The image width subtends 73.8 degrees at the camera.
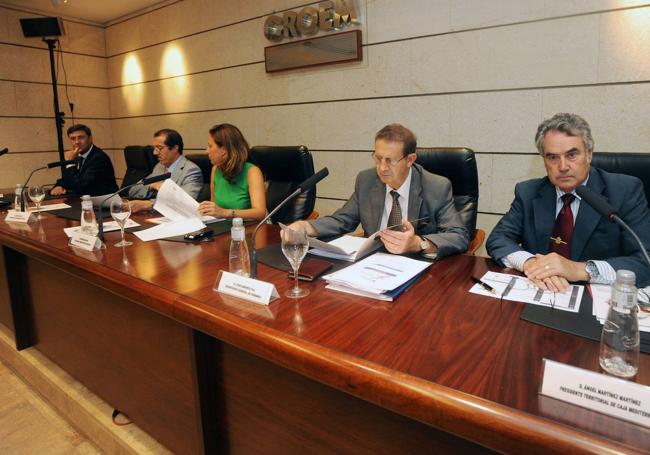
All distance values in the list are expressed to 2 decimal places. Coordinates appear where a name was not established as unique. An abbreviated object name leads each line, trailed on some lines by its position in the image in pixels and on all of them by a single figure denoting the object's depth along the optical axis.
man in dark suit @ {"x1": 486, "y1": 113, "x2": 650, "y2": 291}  1.50
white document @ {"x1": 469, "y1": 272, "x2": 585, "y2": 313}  1.07
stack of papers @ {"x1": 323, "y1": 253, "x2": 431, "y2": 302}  1.14
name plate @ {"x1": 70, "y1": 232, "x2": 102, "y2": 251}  1.64
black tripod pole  4.80
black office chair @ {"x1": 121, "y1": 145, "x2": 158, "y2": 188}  4.07
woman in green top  2.71
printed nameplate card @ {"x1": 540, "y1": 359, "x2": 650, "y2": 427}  0.64
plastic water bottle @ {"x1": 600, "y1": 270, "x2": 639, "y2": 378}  0.75
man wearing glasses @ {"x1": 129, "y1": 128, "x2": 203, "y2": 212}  3.11
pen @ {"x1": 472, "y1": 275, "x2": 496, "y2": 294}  1.17
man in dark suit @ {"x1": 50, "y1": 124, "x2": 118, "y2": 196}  3.68
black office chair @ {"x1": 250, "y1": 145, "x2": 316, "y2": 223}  2.65
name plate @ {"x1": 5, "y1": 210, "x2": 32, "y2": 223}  2.24
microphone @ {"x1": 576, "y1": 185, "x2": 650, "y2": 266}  0.98
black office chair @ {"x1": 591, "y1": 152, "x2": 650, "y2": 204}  1.62
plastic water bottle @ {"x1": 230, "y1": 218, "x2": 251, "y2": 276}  1.31
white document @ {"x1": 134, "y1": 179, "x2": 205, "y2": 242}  1.93
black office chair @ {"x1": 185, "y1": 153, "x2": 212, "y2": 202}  3.36
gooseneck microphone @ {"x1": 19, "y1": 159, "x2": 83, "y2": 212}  2.48
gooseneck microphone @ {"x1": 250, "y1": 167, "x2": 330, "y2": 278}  1.30
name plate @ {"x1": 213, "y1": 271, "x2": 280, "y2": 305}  1.11
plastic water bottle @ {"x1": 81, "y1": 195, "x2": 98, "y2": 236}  1.82
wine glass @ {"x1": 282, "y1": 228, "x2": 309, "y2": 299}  1.15
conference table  0.71
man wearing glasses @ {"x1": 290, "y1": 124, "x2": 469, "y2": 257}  1.84
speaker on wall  4.54
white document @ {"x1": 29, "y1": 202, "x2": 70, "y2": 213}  2.65
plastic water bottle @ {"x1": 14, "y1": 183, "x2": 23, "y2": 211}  2.58
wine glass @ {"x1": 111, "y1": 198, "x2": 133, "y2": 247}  1.77
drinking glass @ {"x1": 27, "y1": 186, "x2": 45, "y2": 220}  2.54
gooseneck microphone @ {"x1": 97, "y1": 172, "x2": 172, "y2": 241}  1.81
